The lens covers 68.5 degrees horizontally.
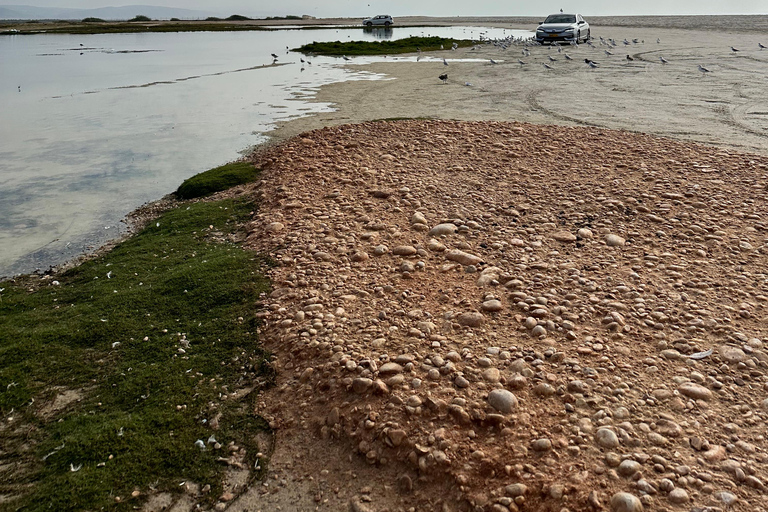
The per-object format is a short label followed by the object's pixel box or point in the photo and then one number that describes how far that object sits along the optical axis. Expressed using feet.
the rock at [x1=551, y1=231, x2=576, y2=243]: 23.21
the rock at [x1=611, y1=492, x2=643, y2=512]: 11.36
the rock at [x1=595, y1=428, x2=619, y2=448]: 12.89
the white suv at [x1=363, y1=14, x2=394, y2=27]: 261.44
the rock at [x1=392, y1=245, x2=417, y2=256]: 22.59
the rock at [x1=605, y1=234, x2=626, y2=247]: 22.66
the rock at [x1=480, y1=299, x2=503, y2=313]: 18.37
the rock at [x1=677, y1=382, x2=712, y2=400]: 14.33
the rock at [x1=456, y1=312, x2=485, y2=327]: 17.67
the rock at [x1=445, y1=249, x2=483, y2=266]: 21.71
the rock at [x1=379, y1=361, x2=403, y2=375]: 15.64
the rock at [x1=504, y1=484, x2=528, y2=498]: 11.93
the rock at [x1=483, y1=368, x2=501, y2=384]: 14.96
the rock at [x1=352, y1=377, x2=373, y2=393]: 15.33
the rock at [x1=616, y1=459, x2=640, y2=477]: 12.16
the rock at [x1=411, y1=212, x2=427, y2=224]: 25.18
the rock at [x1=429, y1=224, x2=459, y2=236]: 24.16
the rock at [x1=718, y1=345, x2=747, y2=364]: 15.66
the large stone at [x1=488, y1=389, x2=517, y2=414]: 13.98
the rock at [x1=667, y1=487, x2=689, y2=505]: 11.51
